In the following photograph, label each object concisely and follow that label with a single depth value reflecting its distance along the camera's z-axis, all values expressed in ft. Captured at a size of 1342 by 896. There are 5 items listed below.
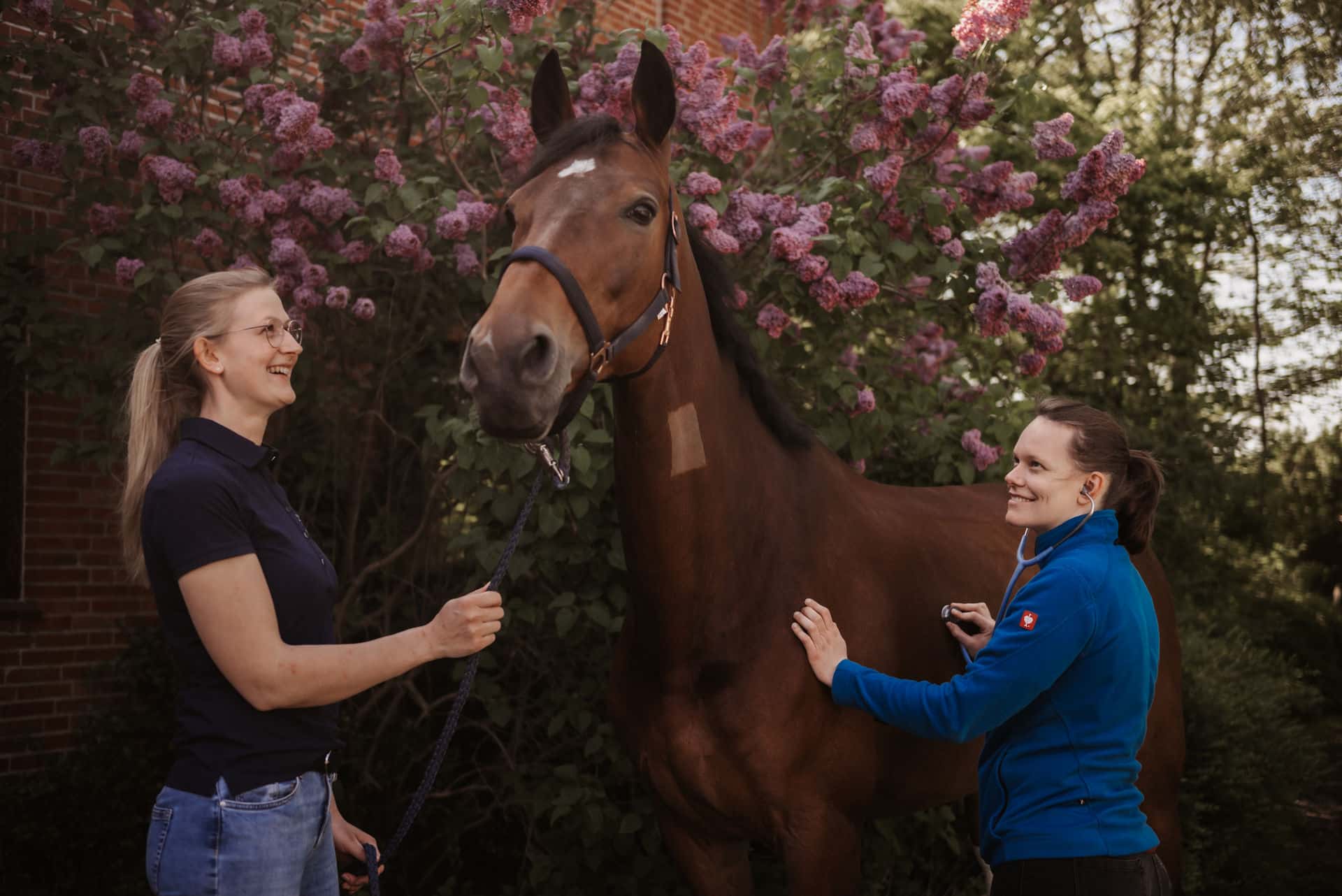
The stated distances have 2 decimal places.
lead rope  7.09
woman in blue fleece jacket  6.90
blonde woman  6.00
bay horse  7.82
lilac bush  13.14
